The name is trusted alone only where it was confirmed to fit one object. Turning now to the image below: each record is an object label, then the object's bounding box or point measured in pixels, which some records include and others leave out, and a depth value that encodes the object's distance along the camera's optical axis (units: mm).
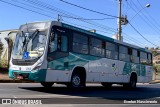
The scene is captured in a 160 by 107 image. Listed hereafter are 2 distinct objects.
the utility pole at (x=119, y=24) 34250
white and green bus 14594
